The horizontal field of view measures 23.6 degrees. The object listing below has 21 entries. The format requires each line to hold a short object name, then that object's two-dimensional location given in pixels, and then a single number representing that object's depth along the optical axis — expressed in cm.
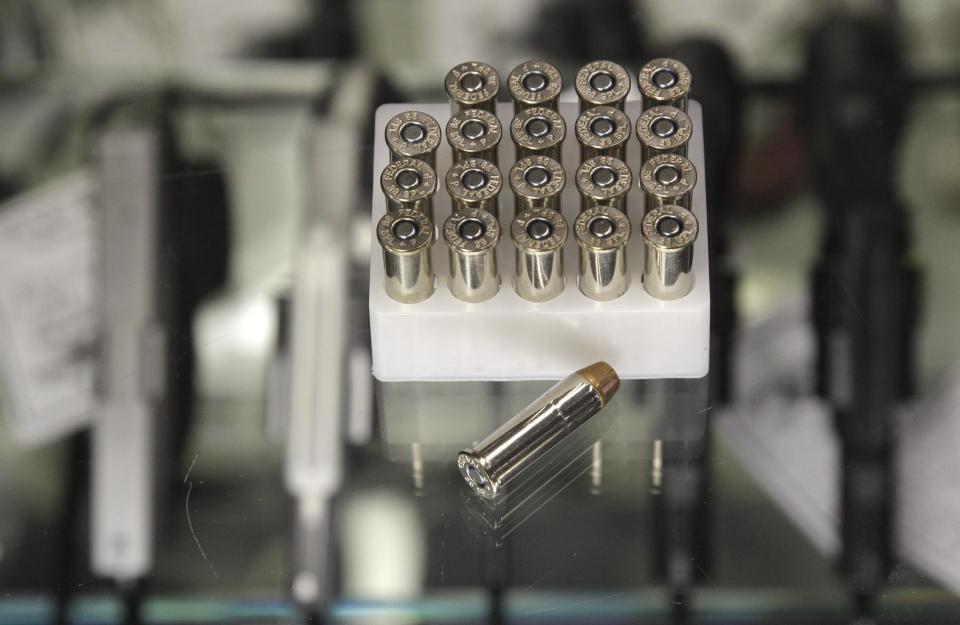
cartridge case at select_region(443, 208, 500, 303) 45
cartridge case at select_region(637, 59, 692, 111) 48
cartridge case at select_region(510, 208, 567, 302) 45
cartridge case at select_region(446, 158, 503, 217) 46
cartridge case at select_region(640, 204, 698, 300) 45
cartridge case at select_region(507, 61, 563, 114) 48
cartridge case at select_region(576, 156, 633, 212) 46
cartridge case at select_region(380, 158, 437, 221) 46
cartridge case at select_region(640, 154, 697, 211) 46
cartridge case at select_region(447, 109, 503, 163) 47
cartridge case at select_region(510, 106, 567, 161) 47
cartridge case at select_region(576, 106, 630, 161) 47
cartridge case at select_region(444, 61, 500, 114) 48
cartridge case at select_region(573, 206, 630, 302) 45
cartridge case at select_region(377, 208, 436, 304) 45
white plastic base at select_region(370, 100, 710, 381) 46
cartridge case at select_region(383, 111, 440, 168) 47
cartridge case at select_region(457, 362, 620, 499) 46
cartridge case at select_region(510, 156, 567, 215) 46
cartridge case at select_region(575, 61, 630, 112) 48
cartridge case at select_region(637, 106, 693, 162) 47
